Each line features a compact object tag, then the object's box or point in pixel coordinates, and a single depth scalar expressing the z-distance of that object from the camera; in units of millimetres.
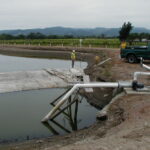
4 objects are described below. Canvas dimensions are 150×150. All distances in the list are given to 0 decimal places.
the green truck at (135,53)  17805
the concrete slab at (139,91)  10082
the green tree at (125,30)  32926
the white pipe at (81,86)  9652
